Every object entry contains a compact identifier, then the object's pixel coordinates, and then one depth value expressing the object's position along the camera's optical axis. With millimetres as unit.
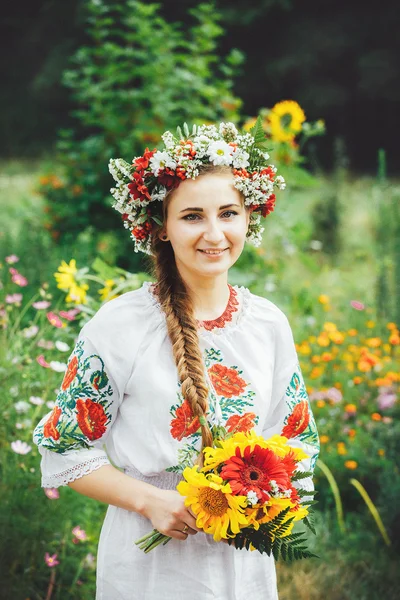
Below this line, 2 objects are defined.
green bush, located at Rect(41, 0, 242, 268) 4773
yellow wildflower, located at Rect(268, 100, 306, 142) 4211
